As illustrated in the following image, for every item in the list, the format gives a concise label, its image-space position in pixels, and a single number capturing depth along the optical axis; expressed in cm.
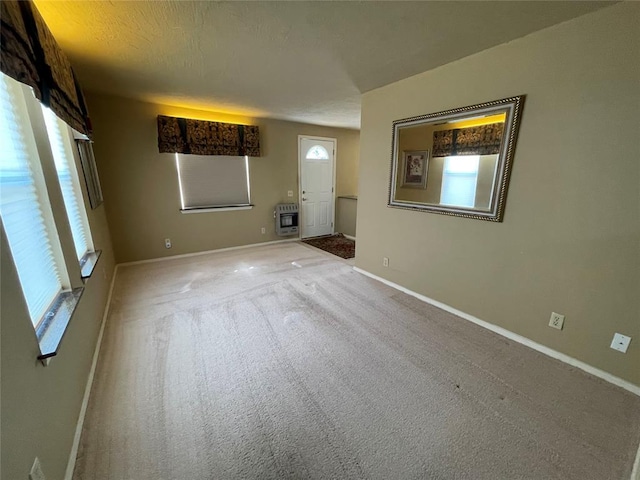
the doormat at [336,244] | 450
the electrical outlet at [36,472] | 87
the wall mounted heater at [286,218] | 494
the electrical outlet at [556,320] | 186
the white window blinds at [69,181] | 184
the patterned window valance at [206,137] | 365
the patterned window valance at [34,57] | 93
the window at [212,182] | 401
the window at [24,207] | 109
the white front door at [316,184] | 510
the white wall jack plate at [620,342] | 162
